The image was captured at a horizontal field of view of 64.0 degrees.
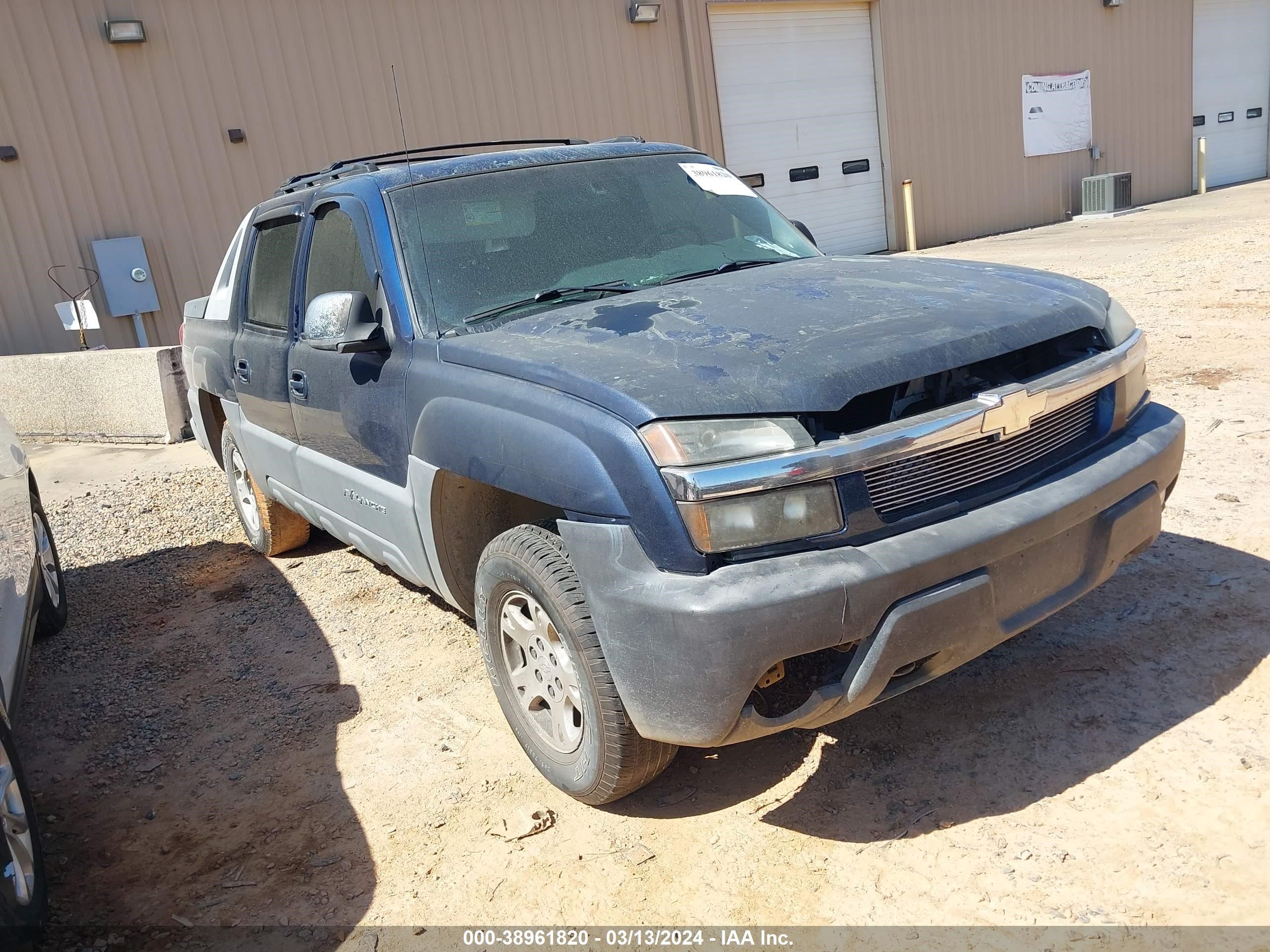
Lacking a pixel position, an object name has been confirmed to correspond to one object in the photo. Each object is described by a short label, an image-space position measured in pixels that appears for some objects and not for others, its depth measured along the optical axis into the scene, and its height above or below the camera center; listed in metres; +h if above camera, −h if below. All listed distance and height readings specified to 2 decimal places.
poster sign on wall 17.41 +0.34
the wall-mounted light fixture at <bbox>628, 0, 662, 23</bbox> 12.66 +2.18
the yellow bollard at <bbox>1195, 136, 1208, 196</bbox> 20.02 -0.89
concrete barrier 8.28 -0.99
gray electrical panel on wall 9.96 -0.05
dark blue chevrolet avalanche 2.32 -0.63
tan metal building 9.88 +1.26
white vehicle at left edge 2.33 -1.17
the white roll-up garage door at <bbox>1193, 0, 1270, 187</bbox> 20.39 +0.47
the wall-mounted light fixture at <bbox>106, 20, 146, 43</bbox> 9.72 +2.19
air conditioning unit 17.44 -1.08
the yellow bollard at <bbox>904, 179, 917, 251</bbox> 15.23 -0.98
